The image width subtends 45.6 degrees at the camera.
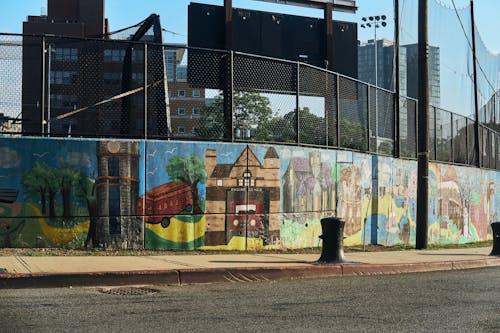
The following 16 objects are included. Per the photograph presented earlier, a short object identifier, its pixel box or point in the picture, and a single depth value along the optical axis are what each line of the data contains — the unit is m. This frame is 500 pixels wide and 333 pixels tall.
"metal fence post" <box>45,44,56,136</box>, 12.79
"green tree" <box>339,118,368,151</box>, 16.96
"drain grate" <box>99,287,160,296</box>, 8.66
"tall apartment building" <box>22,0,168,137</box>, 12.59
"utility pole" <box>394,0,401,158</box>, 20.30
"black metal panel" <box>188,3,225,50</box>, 21.73
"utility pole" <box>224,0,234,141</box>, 13.74
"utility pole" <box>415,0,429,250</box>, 16.77
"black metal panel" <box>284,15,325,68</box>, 24.50
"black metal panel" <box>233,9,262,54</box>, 23.31
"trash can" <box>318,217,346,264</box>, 11.84
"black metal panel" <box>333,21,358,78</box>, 26.14
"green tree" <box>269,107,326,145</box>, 14.60
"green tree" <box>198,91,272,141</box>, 13.77
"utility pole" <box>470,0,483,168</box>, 27.12
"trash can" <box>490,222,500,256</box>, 16.22
